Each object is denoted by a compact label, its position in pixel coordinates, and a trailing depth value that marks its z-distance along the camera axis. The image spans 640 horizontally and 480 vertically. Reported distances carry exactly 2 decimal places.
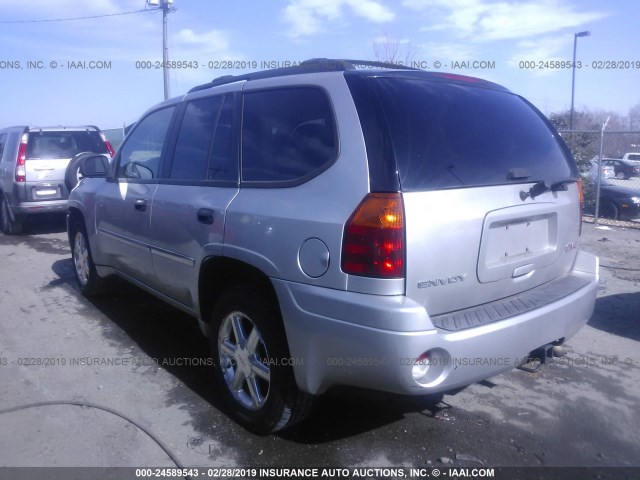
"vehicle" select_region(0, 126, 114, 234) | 9.77
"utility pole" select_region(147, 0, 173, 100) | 20.27
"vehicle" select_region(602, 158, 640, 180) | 18.38
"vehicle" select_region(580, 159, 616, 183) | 12.96
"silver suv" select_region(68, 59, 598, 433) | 2.57
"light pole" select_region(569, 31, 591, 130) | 21.90
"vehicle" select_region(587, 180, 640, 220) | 11.62
